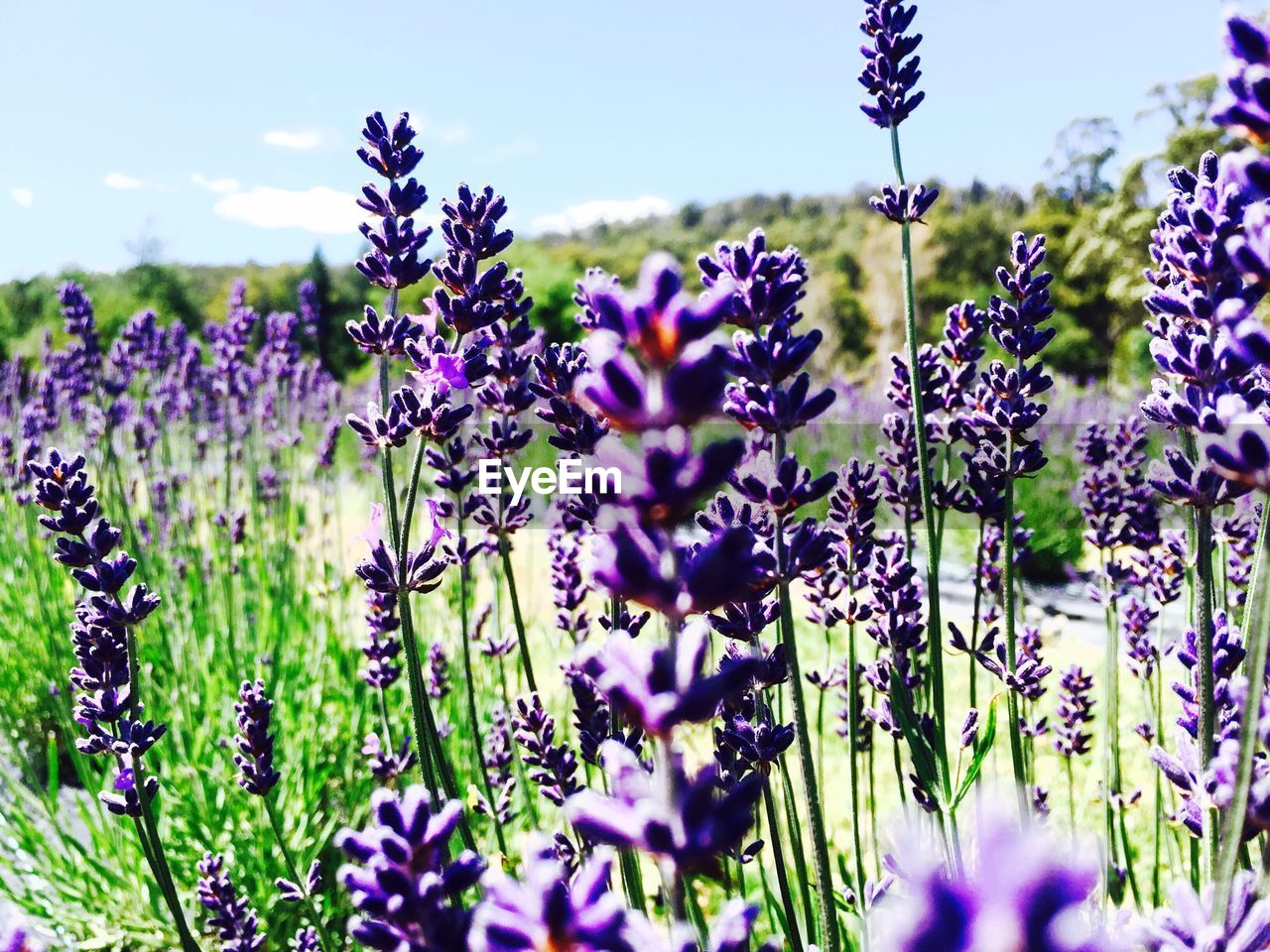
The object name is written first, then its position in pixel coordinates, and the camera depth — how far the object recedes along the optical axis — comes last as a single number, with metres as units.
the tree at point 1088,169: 42.44
